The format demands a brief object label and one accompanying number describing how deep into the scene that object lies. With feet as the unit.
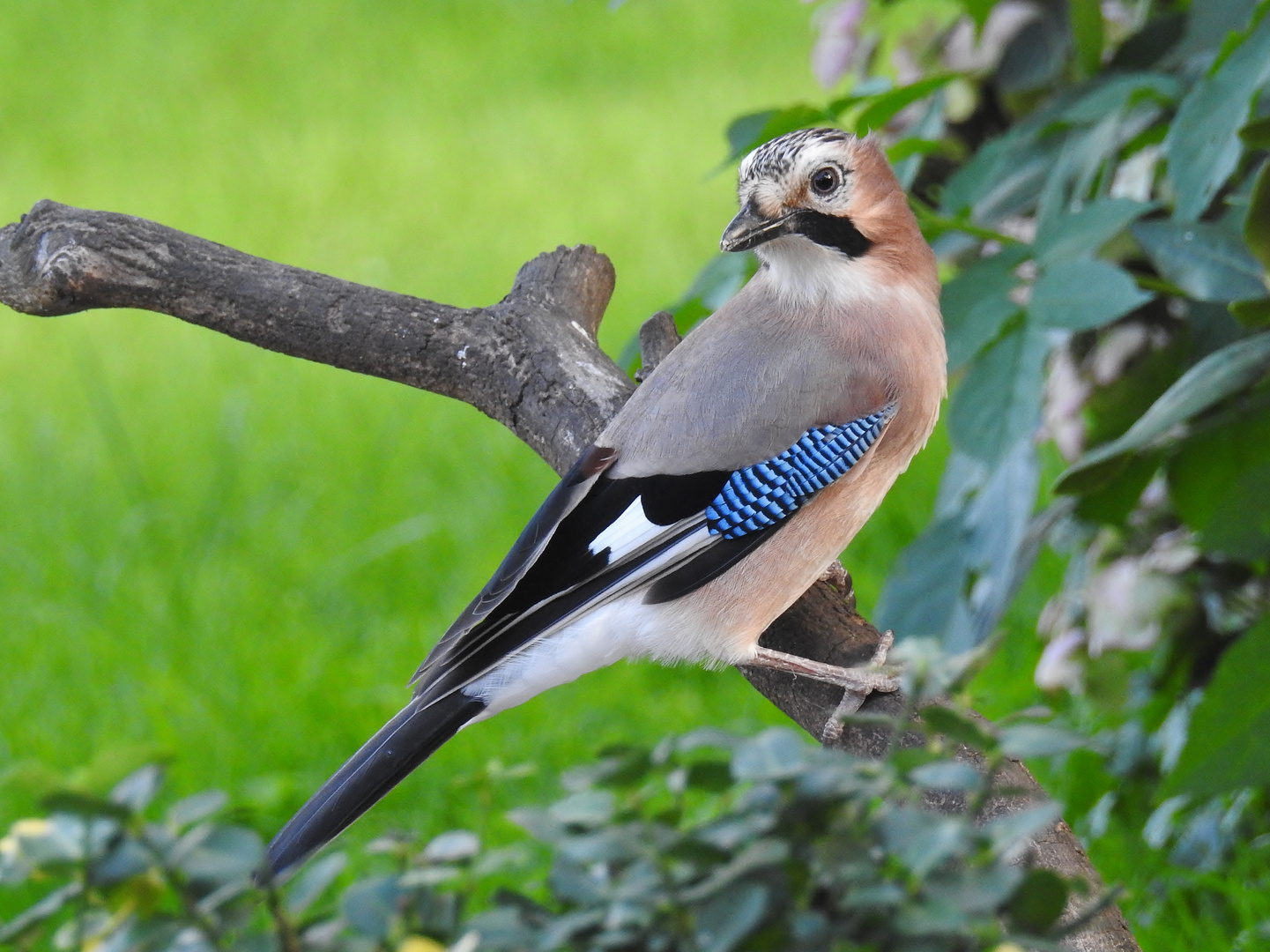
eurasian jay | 24.15
